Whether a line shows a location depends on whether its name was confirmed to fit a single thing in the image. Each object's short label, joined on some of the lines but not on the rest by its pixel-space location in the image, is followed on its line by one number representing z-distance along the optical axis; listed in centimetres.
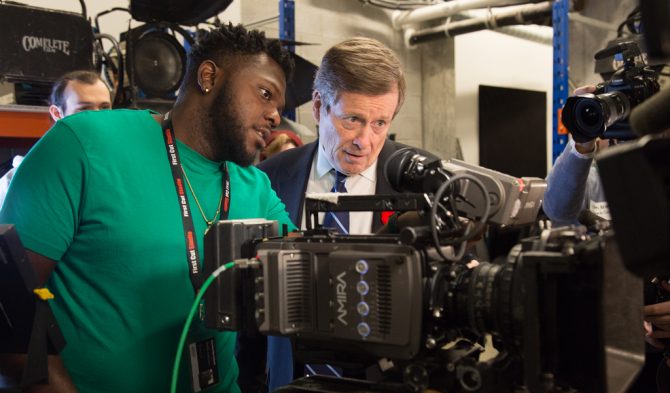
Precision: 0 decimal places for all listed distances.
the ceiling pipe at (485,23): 468
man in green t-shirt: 111
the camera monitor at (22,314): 97
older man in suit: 154
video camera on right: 140
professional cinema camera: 82
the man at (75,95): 234
